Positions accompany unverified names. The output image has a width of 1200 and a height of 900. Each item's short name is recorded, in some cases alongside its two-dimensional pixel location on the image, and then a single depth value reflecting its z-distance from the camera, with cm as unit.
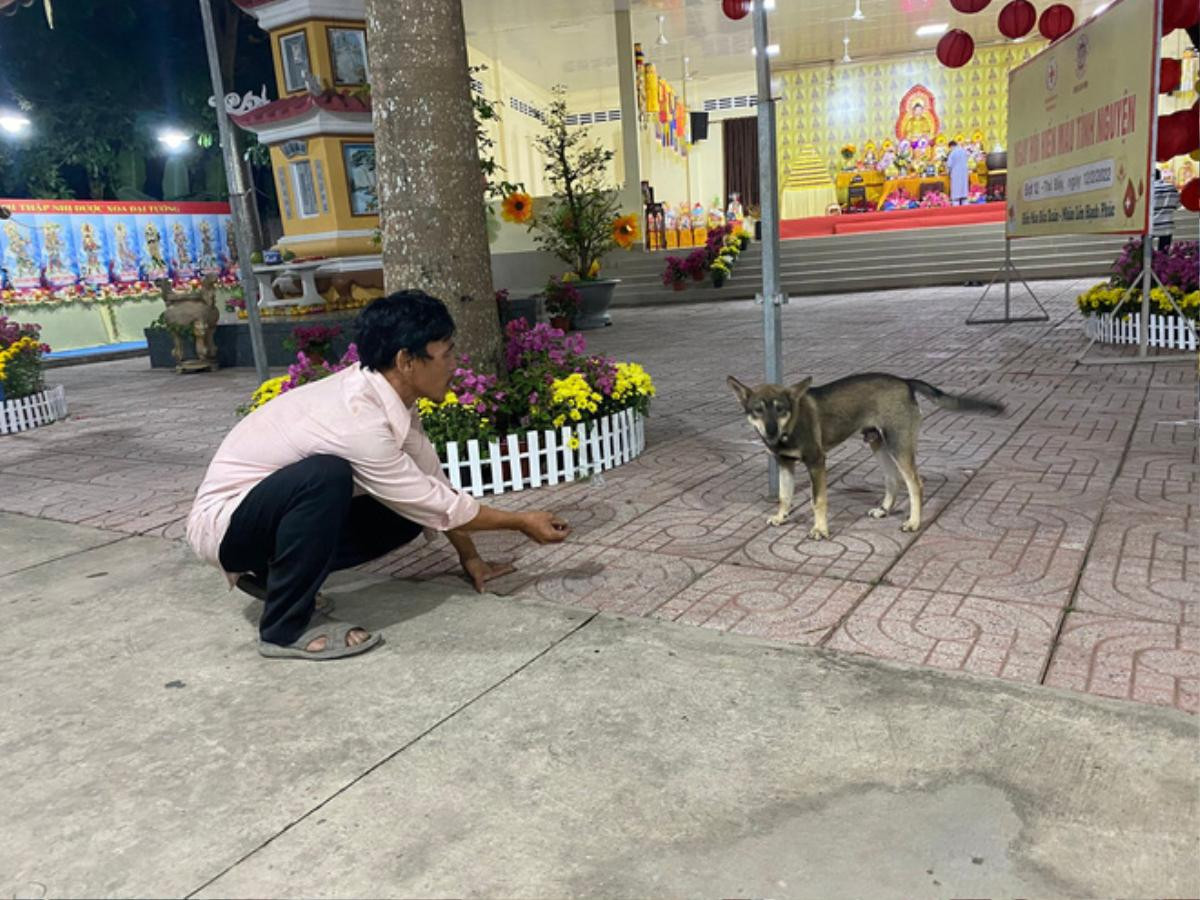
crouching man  303
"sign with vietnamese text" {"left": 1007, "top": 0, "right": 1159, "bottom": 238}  708
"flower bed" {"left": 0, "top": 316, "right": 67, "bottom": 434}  859
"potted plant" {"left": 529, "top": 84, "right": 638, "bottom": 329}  1483
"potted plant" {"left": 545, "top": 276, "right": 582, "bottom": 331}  1470
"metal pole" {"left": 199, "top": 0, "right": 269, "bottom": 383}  763
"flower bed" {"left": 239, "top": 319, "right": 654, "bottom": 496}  513
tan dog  393
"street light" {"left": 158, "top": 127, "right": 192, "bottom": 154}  2005
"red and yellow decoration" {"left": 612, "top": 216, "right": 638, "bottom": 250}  1644
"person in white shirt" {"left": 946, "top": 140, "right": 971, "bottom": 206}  2462
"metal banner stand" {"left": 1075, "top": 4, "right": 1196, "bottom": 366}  707
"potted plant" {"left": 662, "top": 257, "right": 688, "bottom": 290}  1966
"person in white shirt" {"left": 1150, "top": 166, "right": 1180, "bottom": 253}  950
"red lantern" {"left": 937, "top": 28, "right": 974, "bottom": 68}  1307
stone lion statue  1289
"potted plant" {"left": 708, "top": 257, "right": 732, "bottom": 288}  1953
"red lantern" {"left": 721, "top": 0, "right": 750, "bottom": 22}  1156
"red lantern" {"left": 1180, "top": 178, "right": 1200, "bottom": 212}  844
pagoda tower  1210
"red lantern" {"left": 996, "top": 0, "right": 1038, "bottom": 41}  1163
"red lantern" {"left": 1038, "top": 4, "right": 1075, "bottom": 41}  1142
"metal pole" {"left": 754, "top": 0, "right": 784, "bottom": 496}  417
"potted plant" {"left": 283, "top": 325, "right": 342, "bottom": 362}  1007
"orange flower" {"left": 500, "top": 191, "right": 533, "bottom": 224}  1322
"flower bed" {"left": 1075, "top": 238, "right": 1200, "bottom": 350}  825
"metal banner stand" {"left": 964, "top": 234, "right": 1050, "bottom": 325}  1138
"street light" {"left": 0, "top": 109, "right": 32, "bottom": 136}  1730
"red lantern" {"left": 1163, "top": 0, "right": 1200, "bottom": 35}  707
